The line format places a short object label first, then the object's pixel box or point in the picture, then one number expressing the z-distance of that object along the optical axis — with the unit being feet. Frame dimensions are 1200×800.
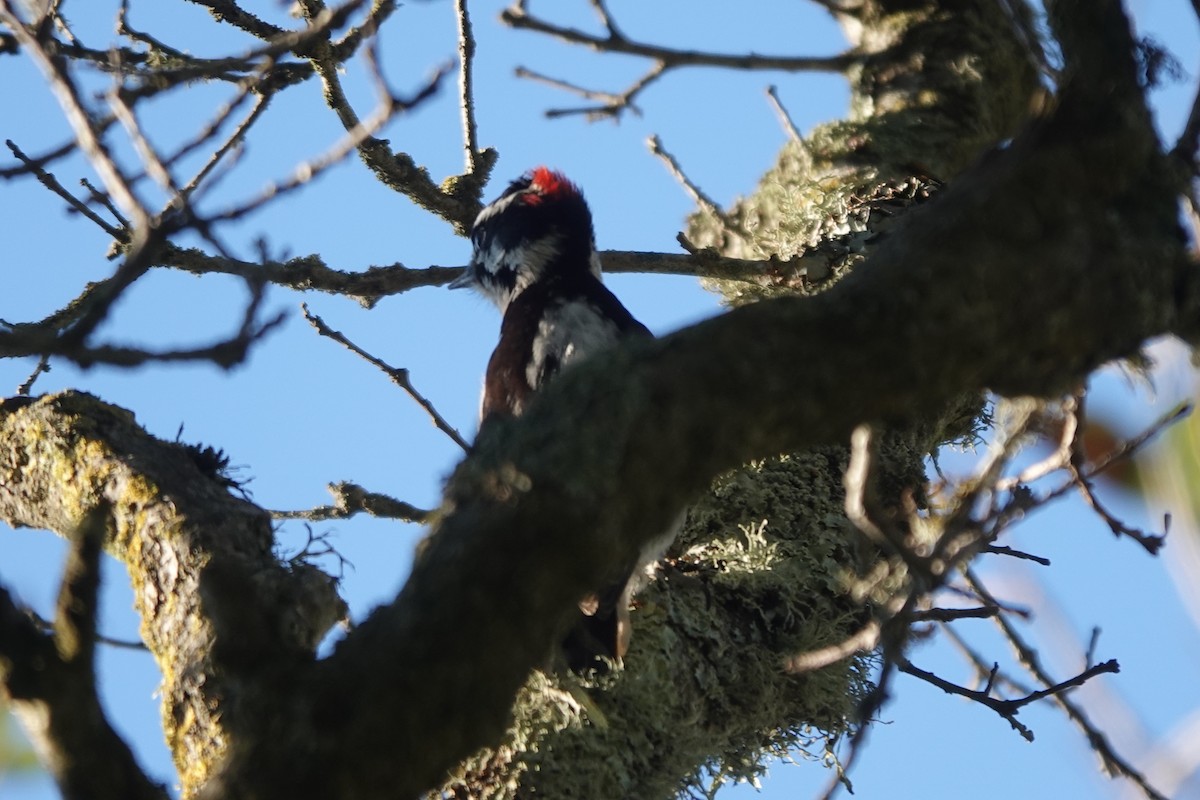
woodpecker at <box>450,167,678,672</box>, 18.83
